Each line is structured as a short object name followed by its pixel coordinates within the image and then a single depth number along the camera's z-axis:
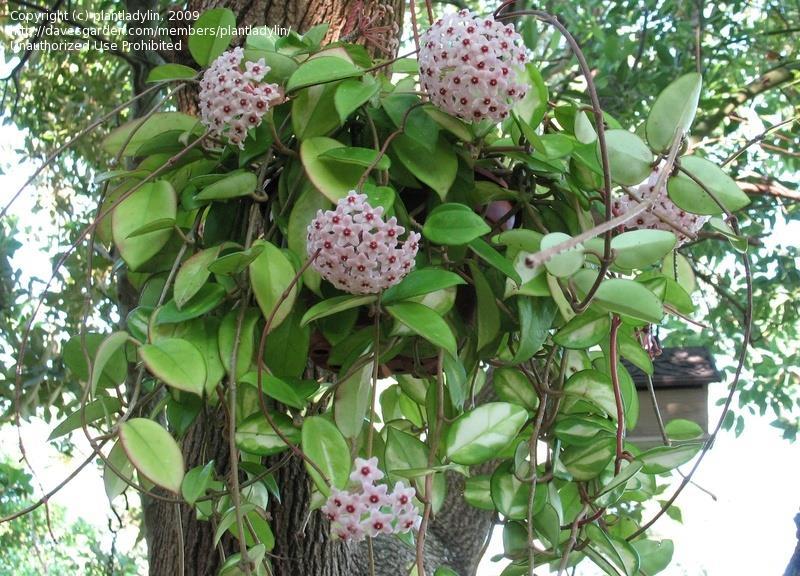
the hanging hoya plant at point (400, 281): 0.49
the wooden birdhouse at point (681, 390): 0.98
